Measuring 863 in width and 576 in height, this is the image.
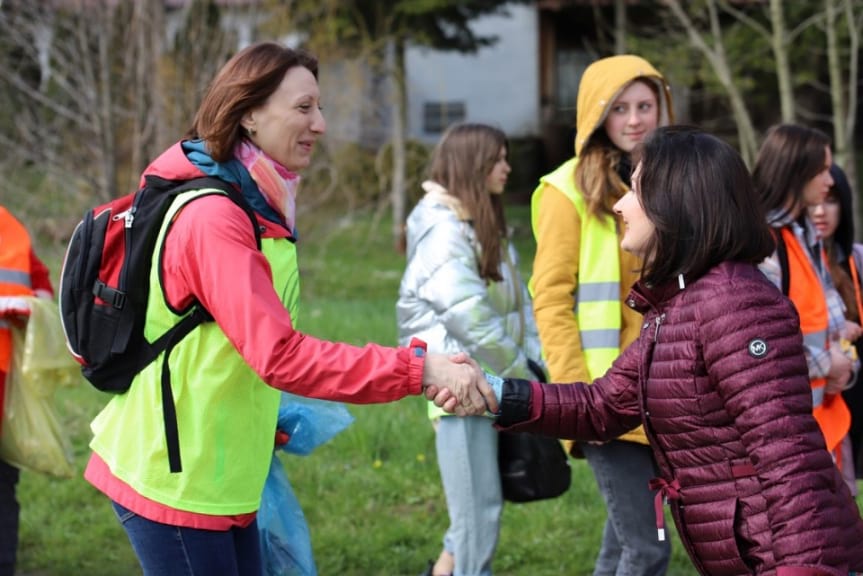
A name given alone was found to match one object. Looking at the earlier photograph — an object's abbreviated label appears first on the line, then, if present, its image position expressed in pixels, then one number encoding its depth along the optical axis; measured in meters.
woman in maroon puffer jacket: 2.46
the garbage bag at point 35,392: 4.48
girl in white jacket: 4.51
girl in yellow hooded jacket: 3.72
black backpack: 2.90
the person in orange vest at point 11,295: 4.41
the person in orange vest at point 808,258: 4.34
